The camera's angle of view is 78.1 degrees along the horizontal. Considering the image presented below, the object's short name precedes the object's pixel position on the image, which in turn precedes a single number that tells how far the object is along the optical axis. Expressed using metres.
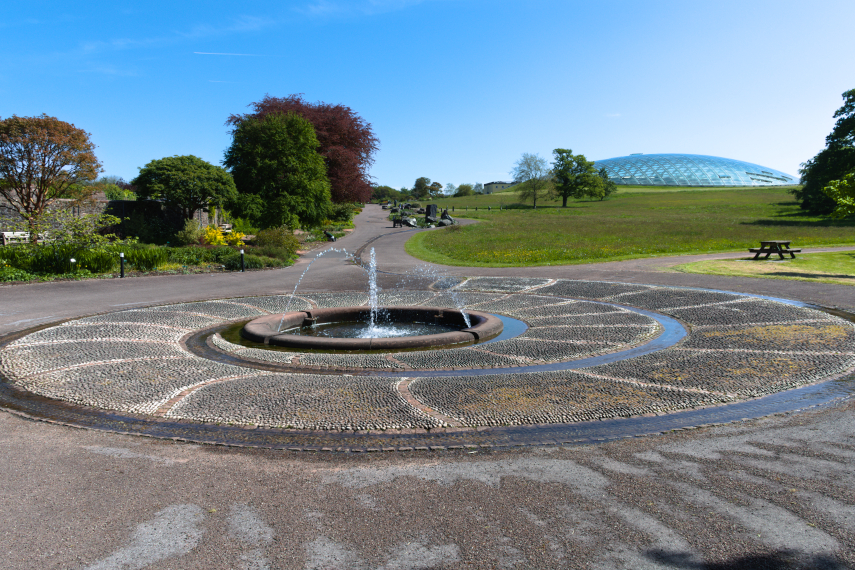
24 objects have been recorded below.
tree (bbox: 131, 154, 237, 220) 28.42
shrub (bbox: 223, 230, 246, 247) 25.83
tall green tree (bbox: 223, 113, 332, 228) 33.44
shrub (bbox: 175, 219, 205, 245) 26.36
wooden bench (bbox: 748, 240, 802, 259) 21.34
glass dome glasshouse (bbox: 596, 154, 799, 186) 129.62
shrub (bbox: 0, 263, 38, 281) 15.74
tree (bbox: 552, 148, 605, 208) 89.00
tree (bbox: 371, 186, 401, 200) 161.62
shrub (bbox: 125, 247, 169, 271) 18.44
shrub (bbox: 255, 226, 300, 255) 24.69
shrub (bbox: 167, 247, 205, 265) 19.98
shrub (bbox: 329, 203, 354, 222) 52.83
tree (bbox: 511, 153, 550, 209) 90.31
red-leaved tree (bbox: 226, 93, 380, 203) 45.03
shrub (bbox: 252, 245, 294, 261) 22.16
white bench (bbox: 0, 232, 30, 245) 19.65
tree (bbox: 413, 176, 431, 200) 152.38
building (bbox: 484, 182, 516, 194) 165.30
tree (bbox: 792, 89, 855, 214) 44.62
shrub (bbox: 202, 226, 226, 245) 25.31
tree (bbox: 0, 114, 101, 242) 28.92
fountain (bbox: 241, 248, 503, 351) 8.05
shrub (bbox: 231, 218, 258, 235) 30.34
